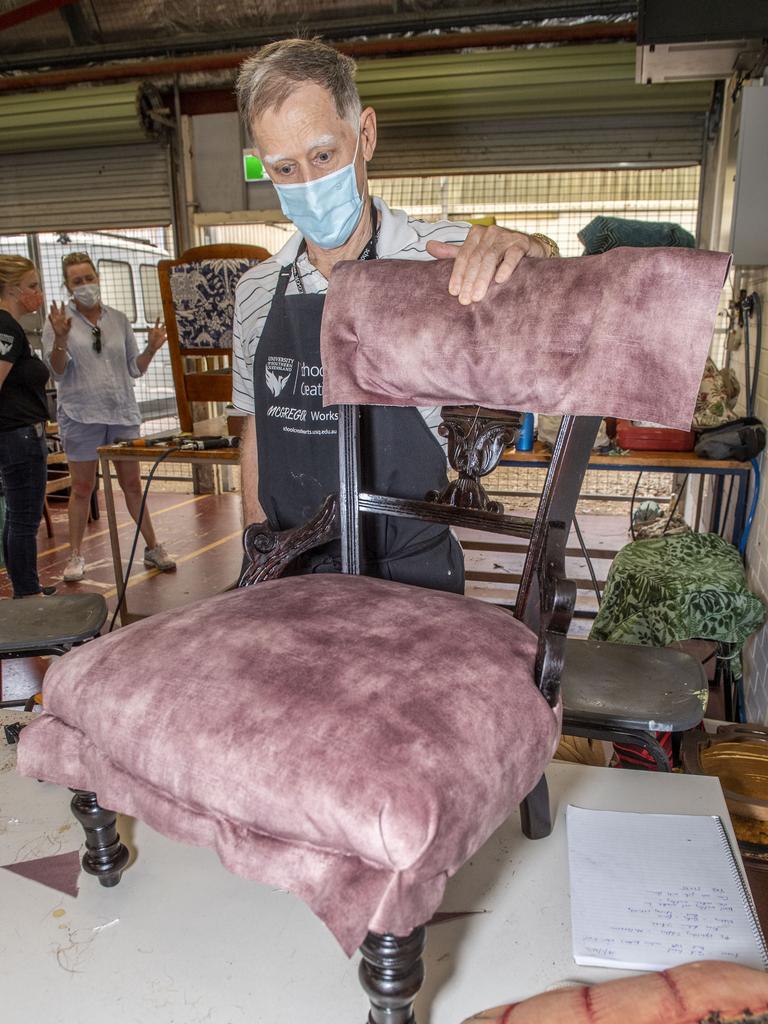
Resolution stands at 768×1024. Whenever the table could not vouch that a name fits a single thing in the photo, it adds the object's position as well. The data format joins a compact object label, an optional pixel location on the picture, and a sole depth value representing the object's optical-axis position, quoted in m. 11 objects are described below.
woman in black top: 2.94
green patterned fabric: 2.06
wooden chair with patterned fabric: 2.79
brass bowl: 1.43
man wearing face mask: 1.27
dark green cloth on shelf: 2.75
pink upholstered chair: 0.69
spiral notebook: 0.91
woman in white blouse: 3.65
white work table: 0.87
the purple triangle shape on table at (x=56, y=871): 1.06
